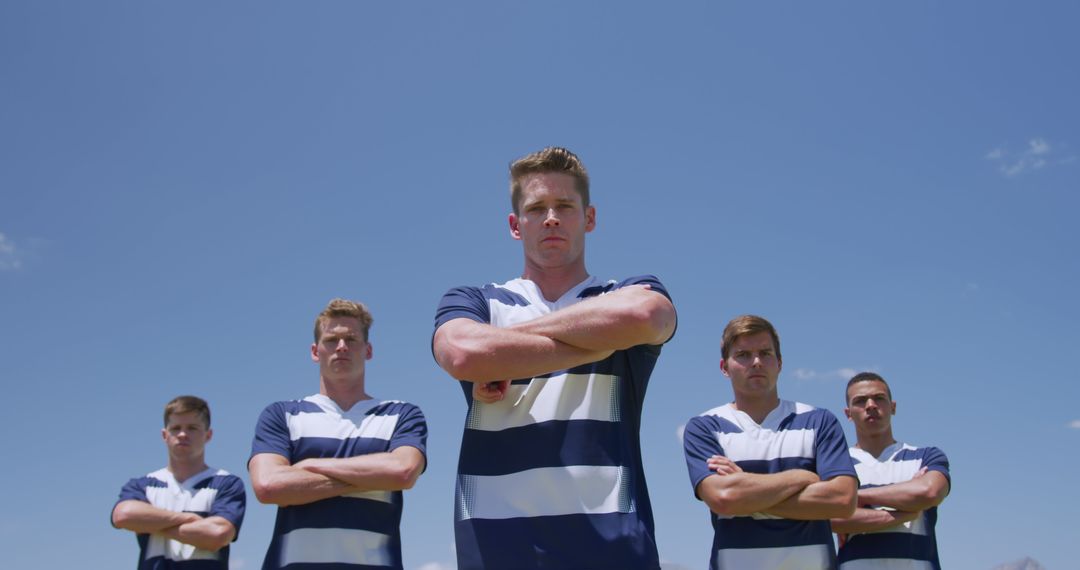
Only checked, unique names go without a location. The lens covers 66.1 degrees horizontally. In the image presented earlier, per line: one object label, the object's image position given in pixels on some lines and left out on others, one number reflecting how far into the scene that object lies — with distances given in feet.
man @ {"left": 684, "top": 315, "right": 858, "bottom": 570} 15.65
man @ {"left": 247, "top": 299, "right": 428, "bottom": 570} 15.98
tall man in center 9.83
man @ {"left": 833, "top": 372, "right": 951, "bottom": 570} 19.03
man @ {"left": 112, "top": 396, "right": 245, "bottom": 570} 21.01
